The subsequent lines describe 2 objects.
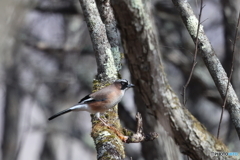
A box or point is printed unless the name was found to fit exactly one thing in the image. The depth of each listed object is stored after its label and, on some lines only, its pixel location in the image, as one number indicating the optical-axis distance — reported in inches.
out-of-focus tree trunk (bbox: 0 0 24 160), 972.6
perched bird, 484.7
